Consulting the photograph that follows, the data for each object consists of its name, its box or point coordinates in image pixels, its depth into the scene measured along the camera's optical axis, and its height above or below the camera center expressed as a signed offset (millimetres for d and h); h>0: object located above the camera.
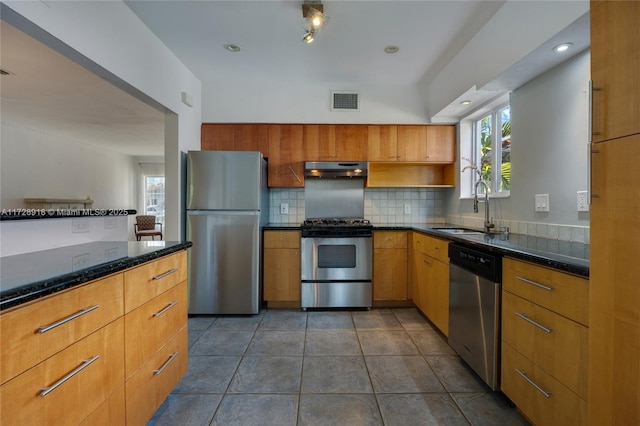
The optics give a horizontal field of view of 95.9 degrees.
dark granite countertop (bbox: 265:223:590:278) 1189 -195
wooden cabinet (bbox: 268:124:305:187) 3377 +675
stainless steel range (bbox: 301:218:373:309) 3072 -580
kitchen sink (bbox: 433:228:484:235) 2780 -182
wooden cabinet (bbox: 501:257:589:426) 1132 -582
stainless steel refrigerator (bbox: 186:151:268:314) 2896 -197
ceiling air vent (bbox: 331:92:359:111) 3426 +1304
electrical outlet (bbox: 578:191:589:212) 1744 +62
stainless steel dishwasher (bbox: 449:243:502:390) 1621 -610
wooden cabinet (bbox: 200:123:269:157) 3379 +863
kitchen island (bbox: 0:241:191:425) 763 -416
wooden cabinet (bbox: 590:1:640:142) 898 +480
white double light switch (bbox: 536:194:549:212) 2037 +69
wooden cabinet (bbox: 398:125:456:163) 3424 +821
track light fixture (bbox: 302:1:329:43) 2020 +1411
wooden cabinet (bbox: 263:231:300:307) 3096 -563
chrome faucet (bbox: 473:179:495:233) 2486 +22
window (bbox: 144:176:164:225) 8320 +487
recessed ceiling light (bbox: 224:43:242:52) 2598 +1500
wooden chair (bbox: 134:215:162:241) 7473 -331
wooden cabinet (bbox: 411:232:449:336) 2303 -605
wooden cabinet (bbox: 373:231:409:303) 3113 -585
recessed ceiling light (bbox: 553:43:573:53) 1688 +983
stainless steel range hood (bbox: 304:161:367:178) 3291 +493
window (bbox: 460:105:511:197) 2715 +626
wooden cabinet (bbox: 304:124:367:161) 3377 +803
